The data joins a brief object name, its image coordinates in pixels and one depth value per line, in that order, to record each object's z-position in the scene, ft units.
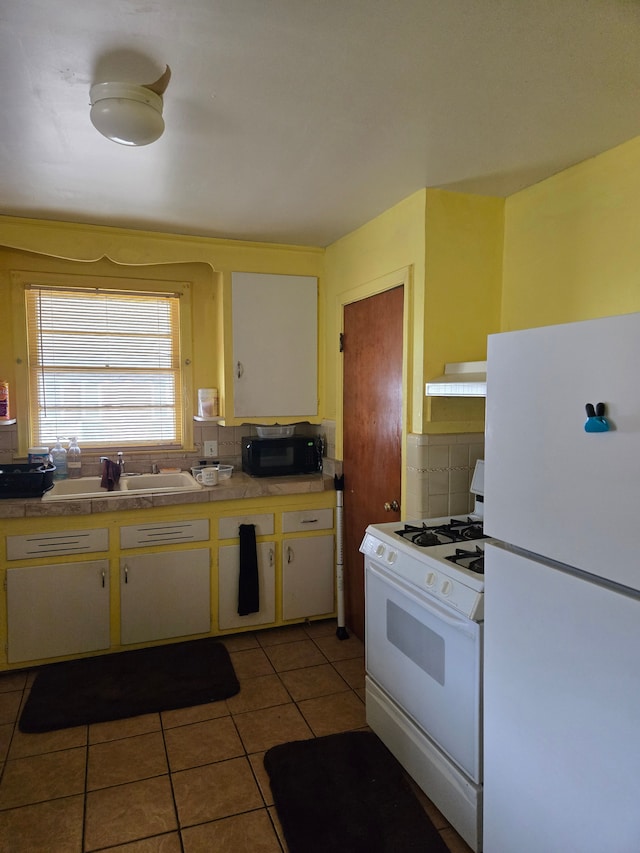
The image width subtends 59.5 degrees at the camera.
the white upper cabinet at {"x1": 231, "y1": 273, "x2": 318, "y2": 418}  11.50
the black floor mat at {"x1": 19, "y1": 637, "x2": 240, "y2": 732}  8.49
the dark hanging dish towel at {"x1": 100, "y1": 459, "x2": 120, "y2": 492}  10.64
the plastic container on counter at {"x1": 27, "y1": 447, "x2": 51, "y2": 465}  10.85
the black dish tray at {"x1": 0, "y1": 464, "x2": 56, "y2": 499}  9.57
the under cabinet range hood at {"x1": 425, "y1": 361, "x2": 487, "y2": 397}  7.23
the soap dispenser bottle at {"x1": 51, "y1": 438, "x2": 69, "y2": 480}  10.96
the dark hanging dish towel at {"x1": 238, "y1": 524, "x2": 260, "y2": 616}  10.73
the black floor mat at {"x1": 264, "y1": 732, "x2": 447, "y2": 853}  6.13
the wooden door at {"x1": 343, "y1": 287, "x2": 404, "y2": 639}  9.30
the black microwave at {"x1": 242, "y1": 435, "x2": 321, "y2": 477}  11.55
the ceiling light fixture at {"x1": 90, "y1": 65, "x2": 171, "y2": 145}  5.44
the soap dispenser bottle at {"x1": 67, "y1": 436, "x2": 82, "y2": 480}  11.14
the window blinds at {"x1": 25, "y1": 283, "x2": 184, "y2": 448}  11.09
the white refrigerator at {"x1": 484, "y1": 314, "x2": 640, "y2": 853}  3.85
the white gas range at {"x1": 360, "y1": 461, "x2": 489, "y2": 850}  5.77
